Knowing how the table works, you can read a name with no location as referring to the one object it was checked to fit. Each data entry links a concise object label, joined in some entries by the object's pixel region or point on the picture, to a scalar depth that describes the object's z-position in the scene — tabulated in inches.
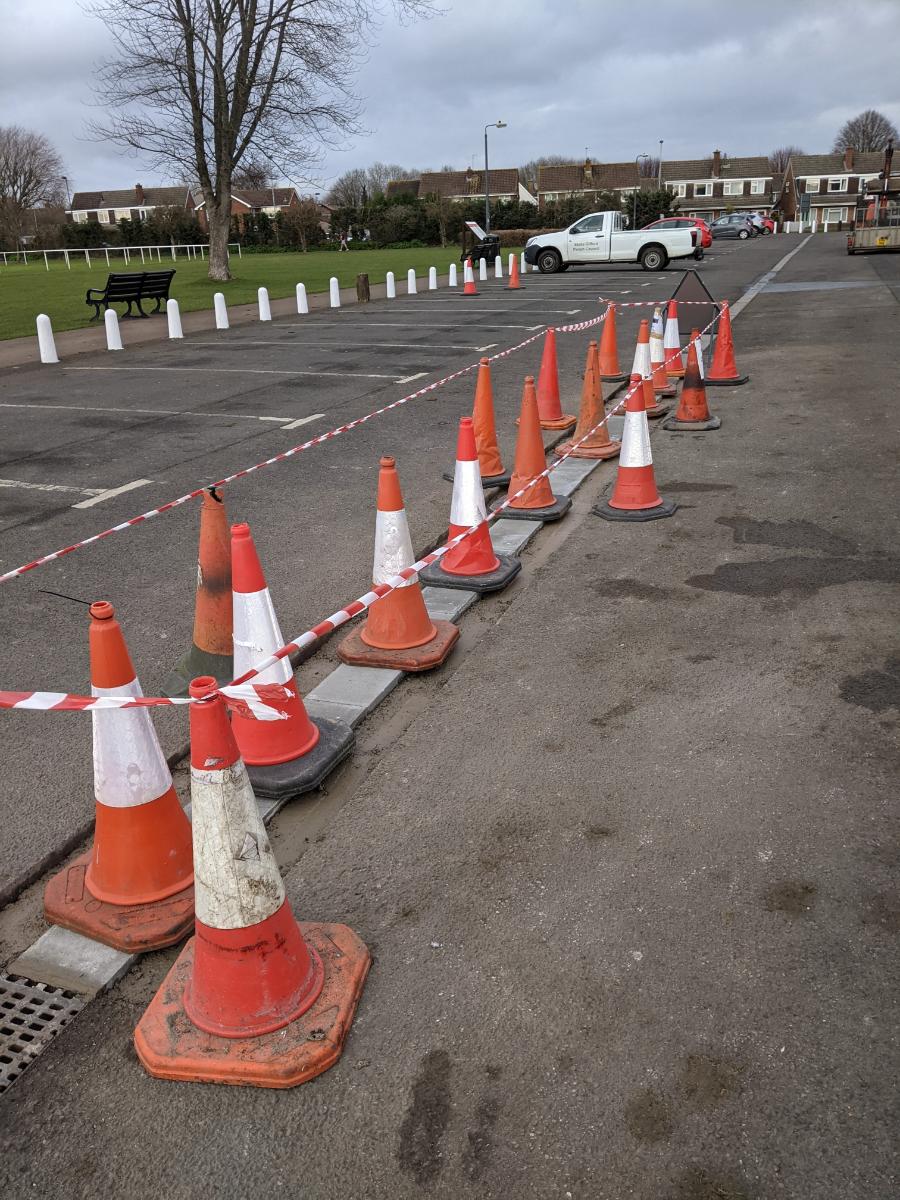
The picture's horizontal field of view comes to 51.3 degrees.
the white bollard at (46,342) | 587.2
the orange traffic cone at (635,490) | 258.8
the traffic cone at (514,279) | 1082.7
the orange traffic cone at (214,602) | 158.1
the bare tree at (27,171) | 3127.5
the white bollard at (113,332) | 646.5
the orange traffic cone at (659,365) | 406.9
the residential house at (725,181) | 4682.6
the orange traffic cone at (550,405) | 353.7
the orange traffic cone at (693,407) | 359.9
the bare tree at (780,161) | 5360.2
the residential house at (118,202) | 4707.2
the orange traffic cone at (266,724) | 139.6
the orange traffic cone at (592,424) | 323.6
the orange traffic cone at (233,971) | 94.0
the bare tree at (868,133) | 4854.8
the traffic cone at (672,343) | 461.1
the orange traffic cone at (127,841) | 113.0
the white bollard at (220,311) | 758.5
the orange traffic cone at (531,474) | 259.1
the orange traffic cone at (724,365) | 449.7
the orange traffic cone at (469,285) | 1035.3
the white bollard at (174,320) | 701.3
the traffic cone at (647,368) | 368.1
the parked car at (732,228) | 2492.6
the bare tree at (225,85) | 1090.7
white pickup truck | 1233.4
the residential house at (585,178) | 3941.2
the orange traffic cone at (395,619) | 178.2
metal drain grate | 96.5
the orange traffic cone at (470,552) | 211.0
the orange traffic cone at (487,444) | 291.1
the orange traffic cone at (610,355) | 431.2
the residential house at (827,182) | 4451.3
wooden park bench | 805.9
